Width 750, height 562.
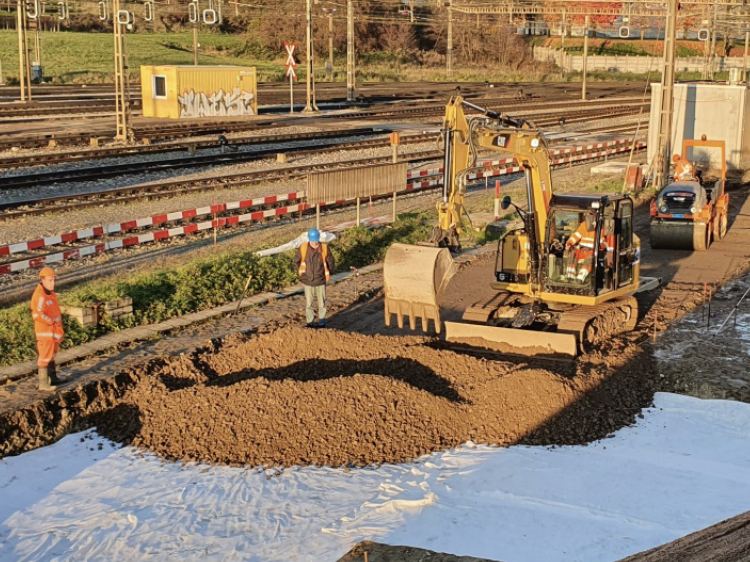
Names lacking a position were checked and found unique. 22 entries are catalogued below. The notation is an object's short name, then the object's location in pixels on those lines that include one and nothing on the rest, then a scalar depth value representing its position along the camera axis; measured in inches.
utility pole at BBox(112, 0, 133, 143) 1384.1
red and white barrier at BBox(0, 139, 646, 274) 719.7
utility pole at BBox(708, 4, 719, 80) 2263.8
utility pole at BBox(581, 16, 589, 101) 2341.9
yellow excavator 576.7
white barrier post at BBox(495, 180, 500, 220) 976.3
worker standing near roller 953.5
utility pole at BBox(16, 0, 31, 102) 1865.2
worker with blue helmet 634.2
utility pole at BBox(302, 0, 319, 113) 1926.7
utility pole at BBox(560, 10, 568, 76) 3358.8
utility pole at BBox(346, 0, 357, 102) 2146.2
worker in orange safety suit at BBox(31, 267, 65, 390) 521.3
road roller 889.5
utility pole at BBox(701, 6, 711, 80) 2232.9
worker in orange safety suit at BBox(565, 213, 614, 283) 597.3
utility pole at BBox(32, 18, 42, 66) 2501.0
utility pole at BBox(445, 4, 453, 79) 2933.6
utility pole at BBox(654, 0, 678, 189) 1169.8
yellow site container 1818.4
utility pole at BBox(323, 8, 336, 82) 2662.2
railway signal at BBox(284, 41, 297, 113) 1786.4
